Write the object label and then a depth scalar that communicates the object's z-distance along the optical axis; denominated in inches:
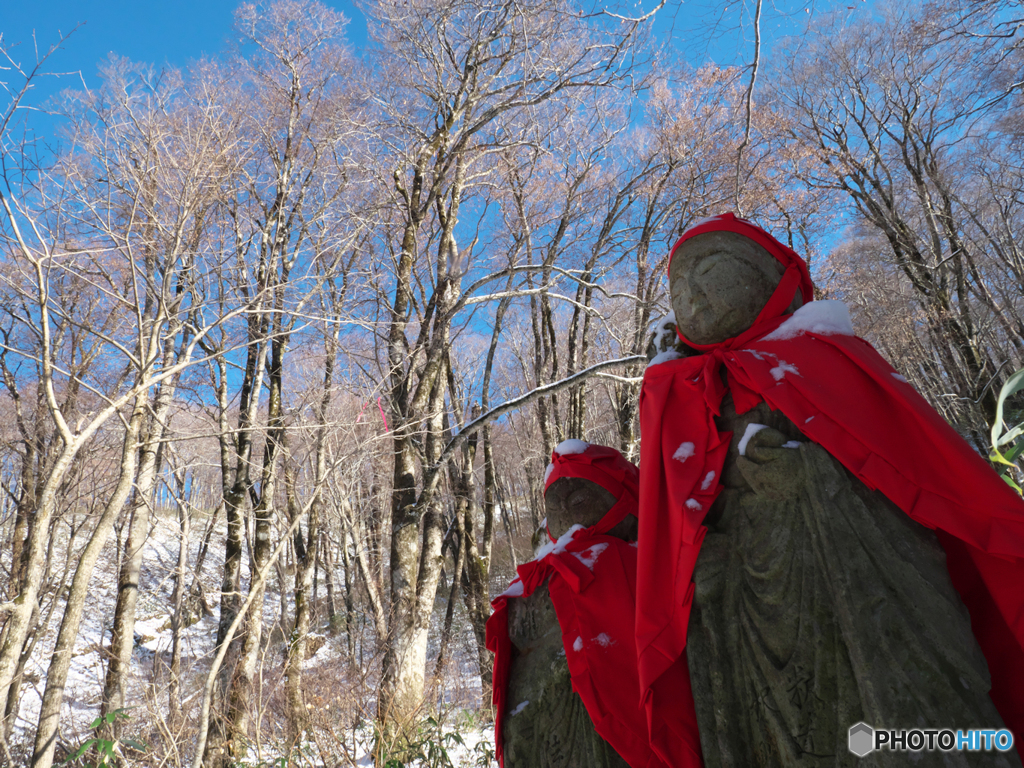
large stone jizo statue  48.4
